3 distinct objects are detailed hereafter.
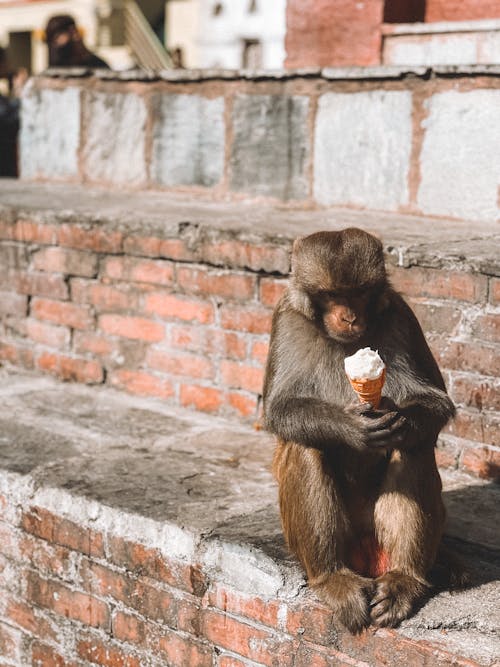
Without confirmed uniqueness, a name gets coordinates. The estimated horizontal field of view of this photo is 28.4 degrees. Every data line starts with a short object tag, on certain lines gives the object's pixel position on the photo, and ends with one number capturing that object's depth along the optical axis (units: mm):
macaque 2619
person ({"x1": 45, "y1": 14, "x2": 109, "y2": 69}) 7172
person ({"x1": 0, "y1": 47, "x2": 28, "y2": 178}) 7690
